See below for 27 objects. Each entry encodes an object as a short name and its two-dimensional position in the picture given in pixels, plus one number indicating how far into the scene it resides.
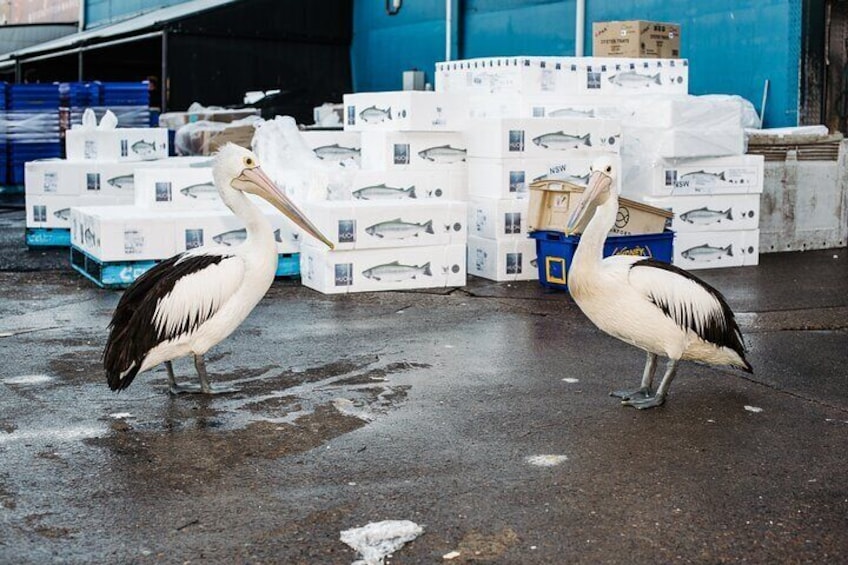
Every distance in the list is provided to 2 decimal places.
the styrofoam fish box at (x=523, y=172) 9.08
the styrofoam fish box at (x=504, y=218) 9.08
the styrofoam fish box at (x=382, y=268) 8.39
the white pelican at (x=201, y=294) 4.98
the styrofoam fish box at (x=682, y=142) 9.47
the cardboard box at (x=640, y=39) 10.63
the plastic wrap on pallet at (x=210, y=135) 14.23
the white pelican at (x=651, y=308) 5.12
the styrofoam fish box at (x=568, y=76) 9.62
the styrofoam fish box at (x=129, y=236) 8.41
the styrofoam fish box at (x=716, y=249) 9.76
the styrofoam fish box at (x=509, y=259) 9.08
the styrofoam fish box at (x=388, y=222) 8.35
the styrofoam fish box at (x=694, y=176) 9.60
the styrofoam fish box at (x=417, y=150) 9.38
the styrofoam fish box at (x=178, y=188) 9.32
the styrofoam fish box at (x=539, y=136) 9.05
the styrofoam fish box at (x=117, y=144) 11.31
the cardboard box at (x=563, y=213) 8.54
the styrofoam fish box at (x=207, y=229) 8.62
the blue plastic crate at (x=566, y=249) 8.39
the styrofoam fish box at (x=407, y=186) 9.09
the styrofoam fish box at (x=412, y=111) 9.28
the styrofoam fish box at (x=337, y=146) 10.11
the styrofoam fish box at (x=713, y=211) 9.66
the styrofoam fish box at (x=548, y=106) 9.58
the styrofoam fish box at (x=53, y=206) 11.03
